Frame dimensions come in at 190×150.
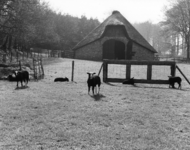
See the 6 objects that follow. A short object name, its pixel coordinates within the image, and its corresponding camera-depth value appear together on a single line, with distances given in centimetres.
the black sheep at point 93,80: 1028
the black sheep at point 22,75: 1228
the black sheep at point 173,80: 1270
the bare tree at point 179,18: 4603
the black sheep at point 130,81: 1356
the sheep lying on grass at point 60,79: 1412
